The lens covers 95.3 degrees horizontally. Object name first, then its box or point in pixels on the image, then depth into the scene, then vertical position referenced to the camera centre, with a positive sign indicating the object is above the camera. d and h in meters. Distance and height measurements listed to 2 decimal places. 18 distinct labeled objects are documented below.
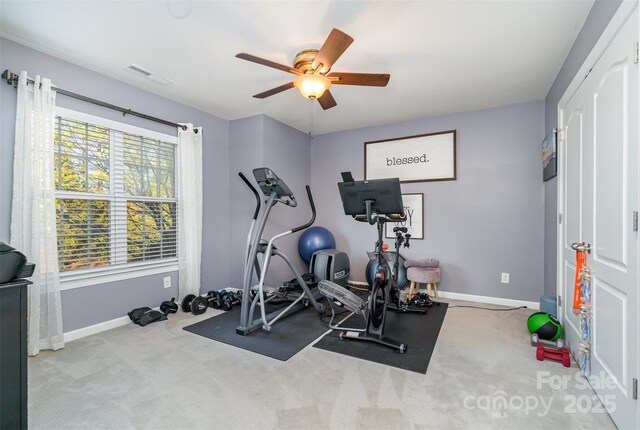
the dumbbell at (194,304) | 3.41 -1.07
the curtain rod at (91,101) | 2.36 +1.11
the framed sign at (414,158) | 4.20 +0.86
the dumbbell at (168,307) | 3.35 -1.08
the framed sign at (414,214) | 4.35 +0.00
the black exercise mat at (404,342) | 2.31 -1.16
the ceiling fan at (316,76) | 2.19 +1.13
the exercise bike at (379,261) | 2.60 -0.45
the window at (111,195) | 2.75 +0.20
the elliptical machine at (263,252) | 2.90 -0.40
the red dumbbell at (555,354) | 2.21 -1.09
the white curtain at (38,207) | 2.39 +0.06
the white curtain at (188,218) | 3.63 -0.05
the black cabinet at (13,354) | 1.11 -0.55
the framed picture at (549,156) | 2.94 +0.63
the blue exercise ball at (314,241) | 4.53 -0.42
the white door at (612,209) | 1.46 +0.03
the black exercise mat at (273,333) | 2.55 -1.18
